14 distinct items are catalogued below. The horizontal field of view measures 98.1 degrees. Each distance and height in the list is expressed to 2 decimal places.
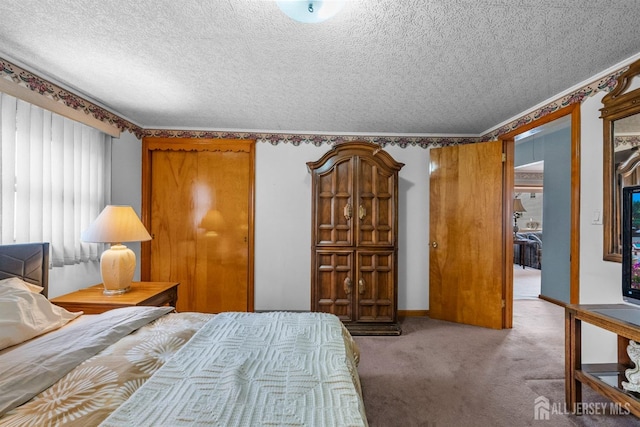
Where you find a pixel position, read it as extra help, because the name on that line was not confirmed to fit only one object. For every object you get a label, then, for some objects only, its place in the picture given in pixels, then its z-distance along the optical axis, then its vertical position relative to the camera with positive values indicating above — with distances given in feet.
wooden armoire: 9.89 -0.80
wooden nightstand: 6.58 -2.14
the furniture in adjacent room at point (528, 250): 22.29 -2.82
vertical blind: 6.17 +0.87
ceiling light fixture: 4.21 +3.19
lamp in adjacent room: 25.02 +0.72
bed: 2.90 -2.07
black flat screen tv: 5.46 -0.53
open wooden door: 10.19 -0.78
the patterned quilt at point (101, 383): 2.81 -2.05
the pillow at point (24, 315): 4.33 -1.77
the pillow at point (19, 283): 5.15 -1.36
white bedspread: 2.87 -2.12
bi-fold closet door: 11.26 -0.30
